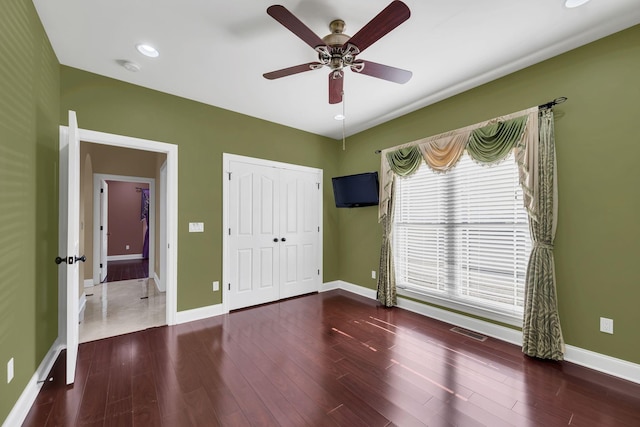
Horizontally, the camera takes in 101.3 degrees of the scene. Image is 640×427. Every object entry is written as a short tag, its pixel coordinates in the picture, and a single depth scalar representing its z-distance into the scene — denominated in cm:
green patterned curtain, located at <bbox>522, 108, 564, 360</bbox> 241
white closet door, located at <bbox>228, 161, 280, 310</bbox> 379
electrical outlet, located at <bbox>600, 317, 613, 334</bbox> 221
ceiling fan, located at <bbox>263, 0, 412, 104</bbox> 162
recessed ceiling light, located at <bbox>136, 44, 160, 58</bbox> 239
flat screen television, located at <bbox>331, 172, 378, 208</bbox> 409
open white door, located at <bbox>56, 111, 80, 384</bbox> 201
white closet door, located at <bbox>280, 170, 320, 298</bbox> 435
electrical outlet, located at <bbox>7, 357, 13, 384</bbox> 158
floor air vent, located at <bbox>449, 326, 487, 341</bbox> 287
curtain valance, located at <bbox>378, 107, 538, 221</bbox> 257
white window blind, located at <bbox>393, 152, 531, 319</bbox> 278
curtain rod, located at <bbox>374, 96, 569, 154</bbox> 245
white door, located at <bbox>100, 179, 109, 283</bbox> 533
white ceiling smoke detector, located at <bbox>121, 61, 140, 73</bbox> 263
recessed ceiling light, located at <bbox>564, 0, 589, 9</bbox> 189
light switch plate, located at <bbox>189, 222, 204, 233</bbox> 342
